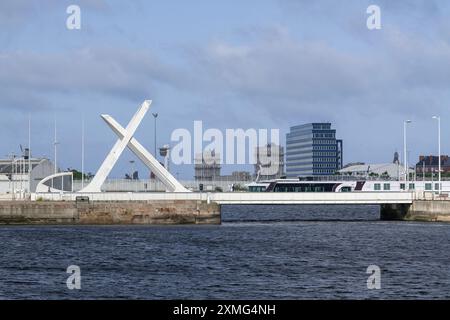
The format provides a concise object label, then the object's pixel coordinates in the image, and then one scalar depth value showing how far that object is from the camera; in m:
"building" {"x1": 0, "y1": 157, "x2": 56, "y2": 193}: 148.79
